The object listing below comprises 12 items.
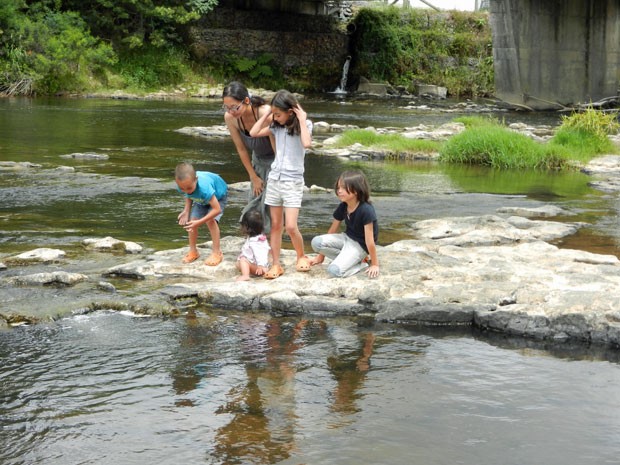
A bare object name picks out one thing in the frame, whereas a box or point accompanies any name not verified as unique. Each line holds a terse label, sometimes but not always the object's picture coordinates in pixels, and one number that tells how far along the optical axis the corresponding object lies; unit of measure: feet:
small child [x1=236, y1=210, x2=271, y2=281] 22.98
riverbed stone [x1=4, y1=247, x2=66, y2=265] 24.31
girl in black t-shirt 21.84
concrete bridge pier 87.76
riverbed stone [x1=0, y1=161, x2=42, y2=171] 44.98
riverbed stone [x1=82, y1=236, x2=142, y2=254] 26.27
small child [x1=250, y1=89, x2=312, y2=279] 21.86
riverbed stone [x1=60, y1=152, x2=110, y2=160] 50.52
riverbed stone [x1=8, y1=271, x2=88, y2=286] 22.09
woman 22.53
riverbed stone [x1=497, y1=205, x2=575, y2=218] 35.65
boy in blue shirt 22.93
